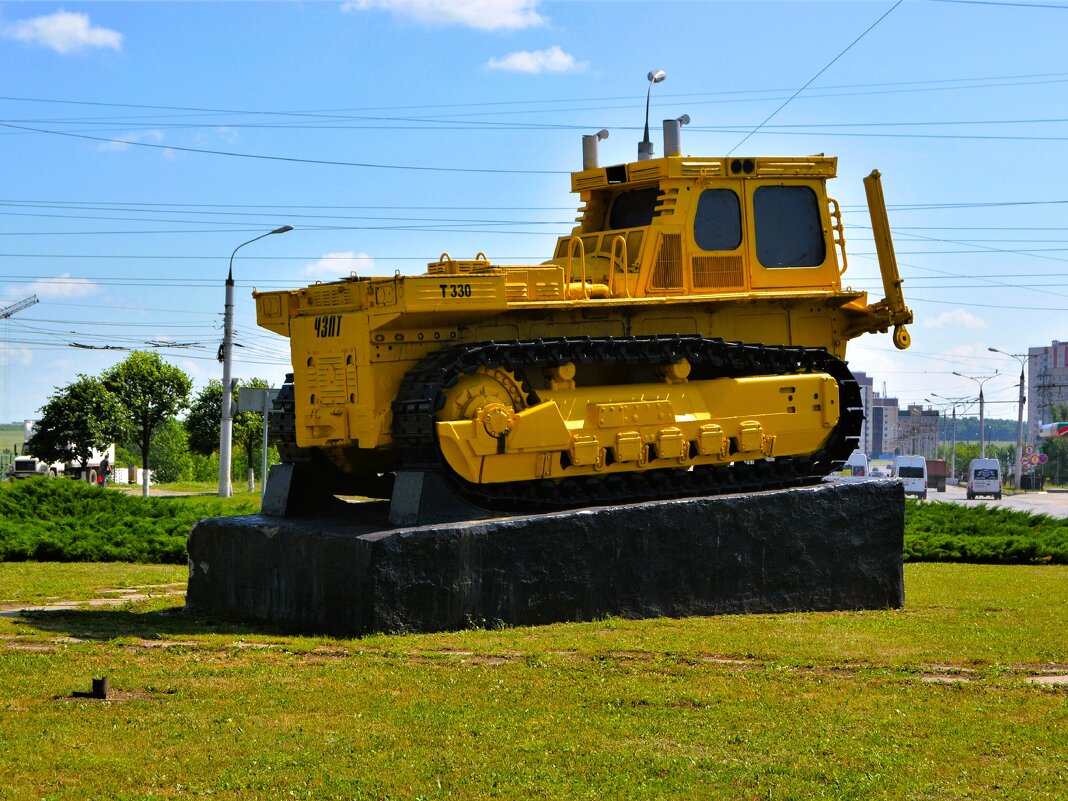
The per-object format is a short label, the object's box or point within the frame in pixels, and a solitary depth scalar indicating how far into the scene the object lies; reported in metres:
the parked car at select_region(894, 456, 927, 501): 79.44
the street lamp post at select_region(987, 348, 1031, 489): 84.75
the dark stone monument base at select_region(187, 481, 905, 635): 13.66
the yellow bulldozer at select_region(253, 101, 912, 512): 14.41
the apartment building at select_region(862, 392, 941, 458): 168.18
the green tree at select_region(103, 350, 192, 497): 69.31
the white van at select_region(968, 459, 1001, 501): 80.32
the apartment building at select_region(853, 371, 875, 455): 189.45
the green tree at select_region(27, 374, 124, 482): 67.50
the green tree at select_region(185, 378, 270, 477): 71.06
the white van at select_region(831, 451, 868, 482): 100.94
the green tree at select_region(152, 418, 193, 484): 95.94
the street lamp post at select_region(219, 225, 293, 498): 37.91
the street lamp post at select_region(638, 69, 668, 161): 17.80
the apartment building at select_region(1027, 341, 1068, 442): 182.02
